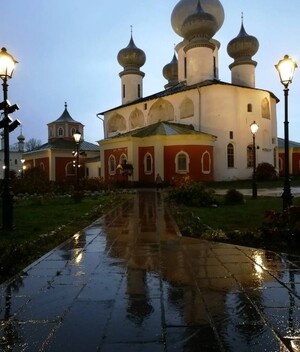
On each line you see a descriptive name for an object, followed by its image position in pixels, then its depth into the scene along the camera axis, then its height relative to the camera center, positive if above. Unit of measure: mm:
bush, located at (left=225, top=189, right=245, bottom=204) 15633 -799
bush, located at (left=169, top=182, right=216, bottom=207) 15633 -660
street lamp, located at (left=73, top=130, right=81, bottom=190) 20031 +2425
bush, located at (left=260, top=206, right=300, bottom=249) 6648 -930
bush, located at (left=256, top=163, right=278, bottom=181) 35844 +592
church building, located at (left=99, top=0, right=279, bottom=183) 32250 +6156
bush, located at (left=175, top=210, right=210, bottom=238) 8138 -1108
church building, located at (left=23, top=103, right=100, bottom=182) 45906 +2988
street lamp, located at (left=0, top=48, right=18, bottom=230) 9208 +998
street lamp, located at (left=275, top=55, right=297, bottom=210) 9875 +2612
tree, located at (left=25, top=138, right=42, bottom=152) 110300 +11964
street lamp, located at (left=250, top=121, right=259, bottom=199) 17973 -100
